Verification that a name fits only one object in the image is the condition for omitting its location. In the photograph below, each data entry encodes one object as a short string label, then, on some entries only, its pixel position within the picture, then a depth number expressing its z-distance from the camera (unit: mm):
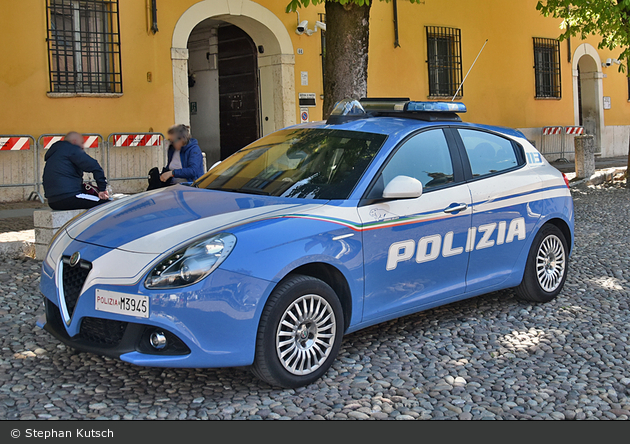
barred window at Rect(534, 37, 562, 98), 21234
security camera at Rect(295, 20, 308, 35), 15073
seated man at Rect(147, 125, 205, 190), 8188
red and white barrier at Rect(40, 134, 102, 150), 12188
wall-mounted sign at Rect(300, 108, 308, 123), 15555
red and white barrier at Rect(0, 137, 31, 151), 11688
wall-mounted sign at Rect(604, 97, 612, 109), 24359
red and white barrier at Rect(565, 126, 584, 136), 21406
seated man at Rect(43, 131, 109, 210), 7375
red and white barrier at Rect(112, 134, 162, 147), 12938
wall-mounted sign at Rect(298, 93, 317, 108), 15508
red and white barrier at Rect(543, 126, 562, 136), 20781
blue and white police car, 3637
